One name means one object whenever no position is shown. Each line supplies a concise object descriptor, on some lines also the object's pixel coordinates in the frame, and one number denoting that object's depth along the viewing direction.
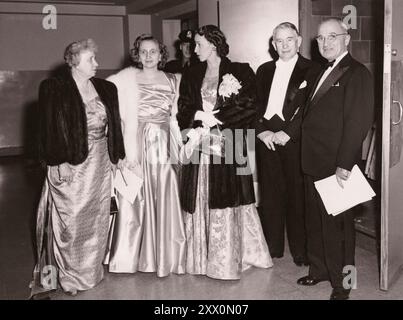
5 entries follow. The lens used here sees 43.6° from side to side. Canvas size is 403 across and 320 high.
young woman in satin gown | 3.22
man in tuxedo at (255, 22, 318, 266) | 3.20
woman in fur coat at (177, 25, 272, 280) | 3.09
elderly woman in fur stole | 2.92
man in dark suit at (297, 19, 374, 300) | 2.62
